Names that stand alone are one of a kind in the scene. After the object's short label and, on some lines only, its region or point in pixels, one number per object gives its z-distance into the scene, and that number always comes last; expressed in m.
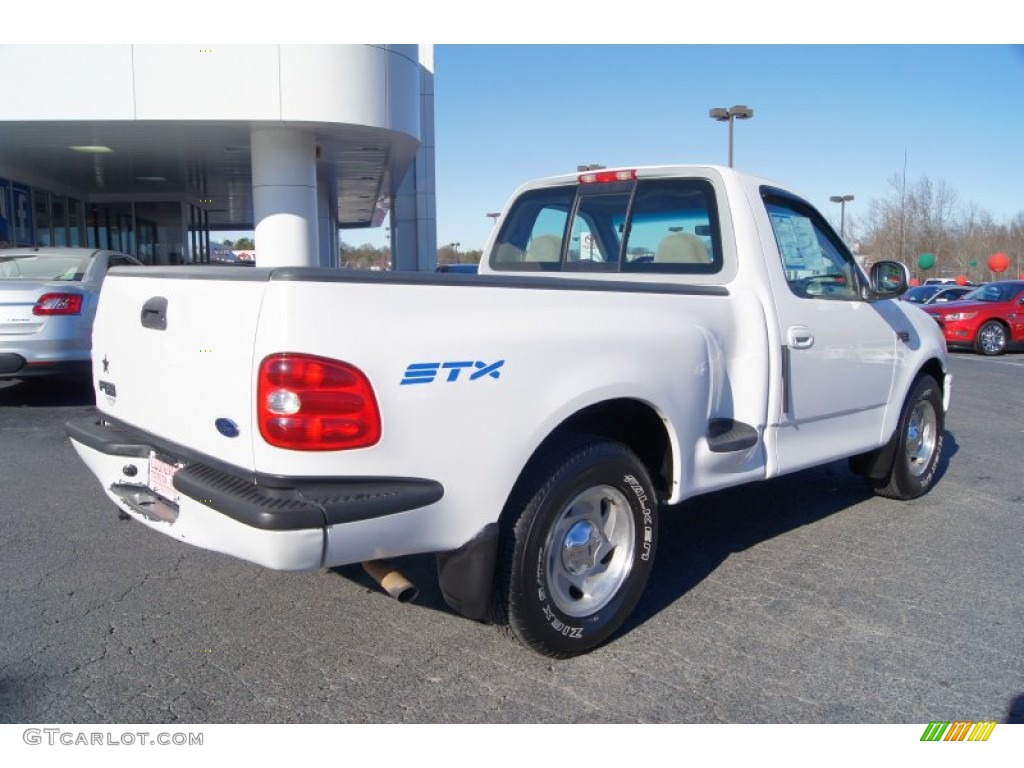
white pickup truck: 2.58
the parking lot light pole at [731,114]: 27.45
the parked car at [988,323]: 17.02
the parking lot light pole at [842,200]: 48.28
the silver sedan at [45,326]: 7.86
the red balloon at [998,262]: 47.75
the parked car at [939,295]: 21.81
